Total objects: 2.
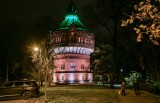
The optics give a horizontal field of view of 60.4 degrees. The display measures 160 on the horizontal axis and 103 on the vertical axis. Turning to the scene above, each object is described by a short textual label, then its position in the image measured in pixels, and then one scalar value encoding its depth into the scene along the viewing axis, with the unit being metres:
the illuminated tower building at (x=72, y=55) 41.20
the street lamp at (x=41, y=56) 15.30
